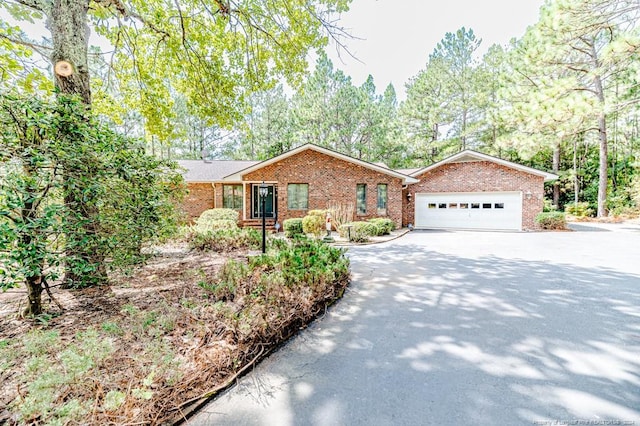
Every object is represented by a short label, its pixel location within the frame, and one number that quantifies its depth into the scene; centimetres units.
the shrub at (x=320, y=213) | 1232
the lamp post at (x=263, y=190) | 795
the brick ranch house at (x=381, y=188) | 1480
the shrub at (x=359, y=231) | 1110
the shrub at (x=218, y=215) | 1144
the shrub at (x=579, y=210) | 1995
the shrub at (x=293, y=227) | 1291
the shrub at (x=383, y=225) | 1272
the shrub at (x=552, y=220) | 1410
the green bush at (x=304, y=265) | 432
